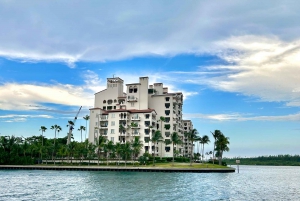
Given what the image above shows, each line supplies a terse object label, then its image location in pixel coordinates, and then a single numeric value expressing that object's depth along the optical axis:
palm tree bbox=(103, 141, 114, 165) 106.12
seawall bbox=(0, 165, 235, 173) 92.01
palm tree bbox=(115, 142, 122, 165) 103.46
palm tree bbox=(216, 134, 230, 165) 121.89
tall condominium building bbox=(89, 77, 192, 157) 124.75
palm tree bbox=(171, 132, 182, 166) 107.88
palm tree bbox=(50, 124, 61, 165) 145.50
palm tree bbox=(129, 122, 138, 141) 122.19
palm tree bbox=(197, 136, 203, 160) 125.74
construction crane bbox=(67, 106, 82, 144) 161.02
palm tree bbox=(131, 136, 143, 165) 107.22
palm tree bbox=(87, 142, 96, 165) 109.50
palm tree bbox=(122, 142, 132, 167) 102.75
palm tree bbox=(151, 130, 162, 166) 107.62
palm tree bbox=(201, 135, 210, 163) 128.38
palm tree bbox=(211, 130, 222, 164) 122.19
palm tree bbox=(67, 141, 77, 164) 113.00
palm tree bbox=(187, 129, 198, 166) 114.68
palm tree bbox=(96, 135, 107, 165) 112.26
